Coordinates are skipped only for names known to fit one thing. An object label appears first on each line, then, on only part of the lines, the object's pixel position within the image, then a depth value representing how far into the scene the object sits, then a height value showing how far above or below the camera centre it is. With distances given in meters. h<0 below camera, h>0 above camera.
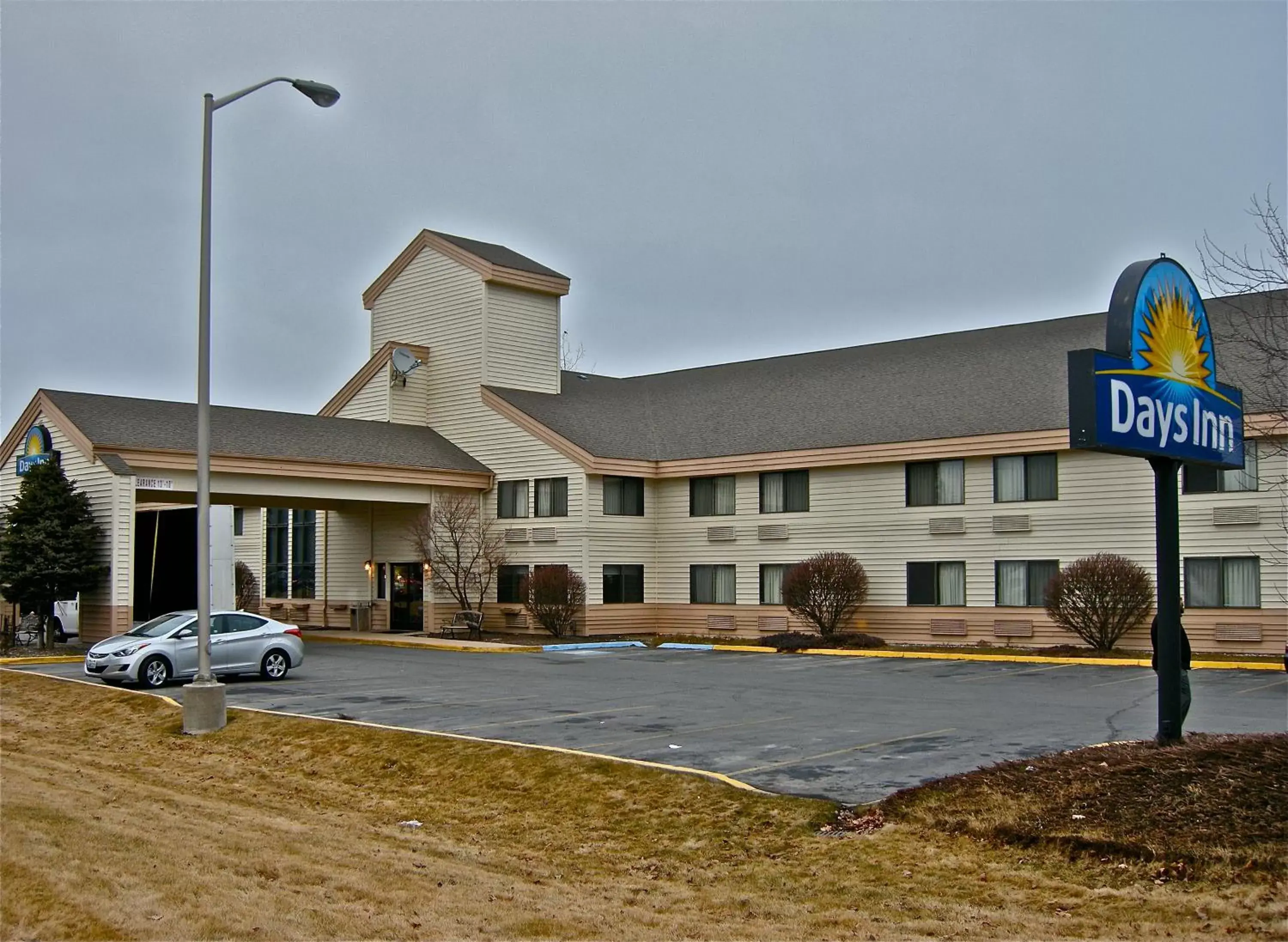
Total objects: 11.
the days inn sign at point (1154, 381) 10.96 +1.58
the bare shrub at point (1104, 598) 28.28 -0.89
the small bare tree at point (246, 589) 46.53 -1.10
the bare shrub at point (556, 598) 35.72 -1.10
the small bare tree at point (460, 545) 37.47 +0.37
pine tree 29.72 +0.29
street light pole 17.72 +0.40
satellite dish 41.31 +6.25
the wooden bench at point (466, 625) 37.22 -1.95
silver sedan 22.36 -1.63
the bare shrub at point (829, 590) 32.91 -0.81
